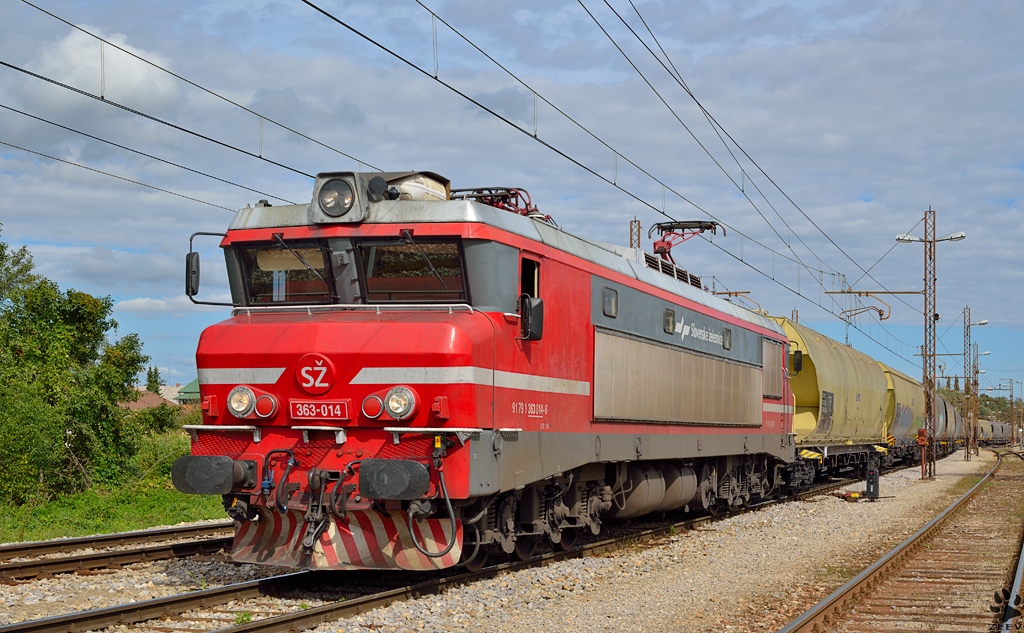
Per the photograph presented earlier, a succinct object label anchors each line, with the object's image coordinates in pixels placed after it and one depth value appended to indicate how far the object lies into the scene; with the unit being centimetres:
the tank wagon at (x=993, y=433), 8841
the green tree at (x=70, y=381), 2053
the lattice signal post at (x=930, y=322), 3353
